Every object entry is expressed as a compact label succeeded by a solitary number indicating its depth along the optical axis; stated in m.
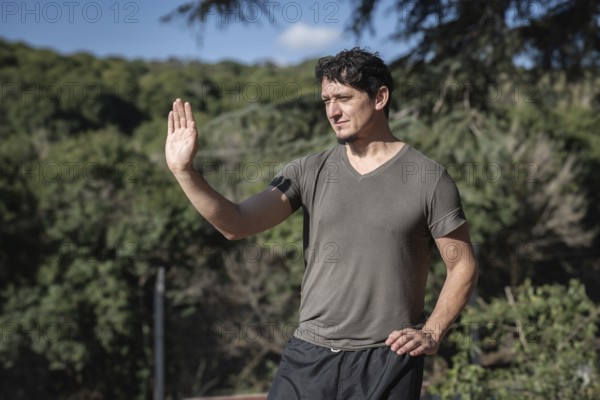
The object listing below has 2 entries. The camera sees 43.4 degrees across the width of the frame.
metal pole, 6.40
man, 2.43
